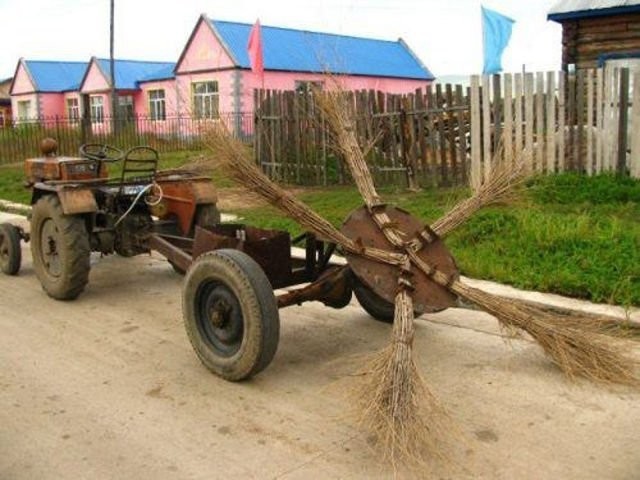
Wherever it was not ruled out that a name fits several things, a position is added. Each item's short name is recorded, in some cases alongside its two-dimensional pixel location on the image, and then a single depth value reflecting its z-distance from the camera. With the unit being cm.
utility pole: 3094
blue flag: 1920
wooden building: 1374
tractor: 615
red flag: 2082
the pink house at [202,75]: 2819
